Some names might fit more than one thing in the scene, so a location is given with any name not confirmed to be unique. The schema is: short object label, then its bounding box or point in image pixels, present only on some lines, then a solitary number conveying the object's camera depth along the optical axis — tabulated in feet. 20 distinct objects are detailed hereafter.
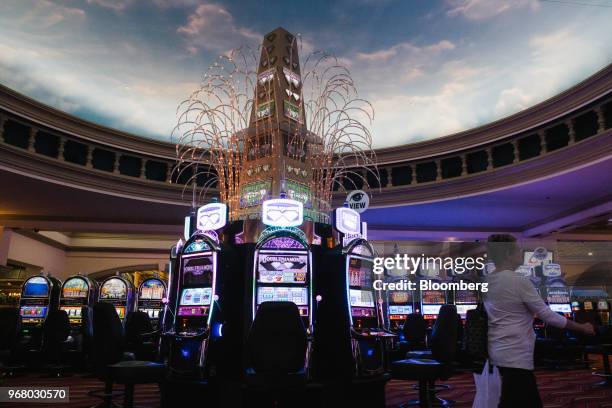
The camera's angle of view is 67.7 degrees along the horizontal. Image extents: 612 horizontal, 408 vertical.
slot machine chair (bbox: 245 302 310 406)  8.34
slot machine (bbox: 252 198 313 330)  12.83
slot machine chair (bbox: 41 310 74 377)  20.30
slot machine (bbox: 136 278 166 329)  27.12
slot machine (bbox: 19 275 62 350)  23.56
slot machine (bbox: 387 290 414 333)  26.13
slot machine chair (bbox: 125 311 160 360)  20.85
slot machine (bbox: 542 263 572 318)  26.78
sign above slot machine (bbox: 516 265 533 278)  27.40
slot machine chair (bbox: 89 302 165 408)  10.38
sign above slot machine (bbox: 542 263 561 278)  27.67
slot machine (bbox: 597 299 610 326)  28.96
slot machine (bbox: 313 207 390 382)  13.05
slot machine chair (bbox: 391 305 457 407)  11.26
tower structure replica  18.56
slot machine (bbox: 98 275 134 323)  25.99
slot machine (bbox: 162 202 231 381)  12.40
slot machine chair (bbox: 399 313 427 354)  20.54
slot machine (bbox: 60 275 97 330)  24.89
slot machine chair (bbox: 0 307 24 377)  13.61
